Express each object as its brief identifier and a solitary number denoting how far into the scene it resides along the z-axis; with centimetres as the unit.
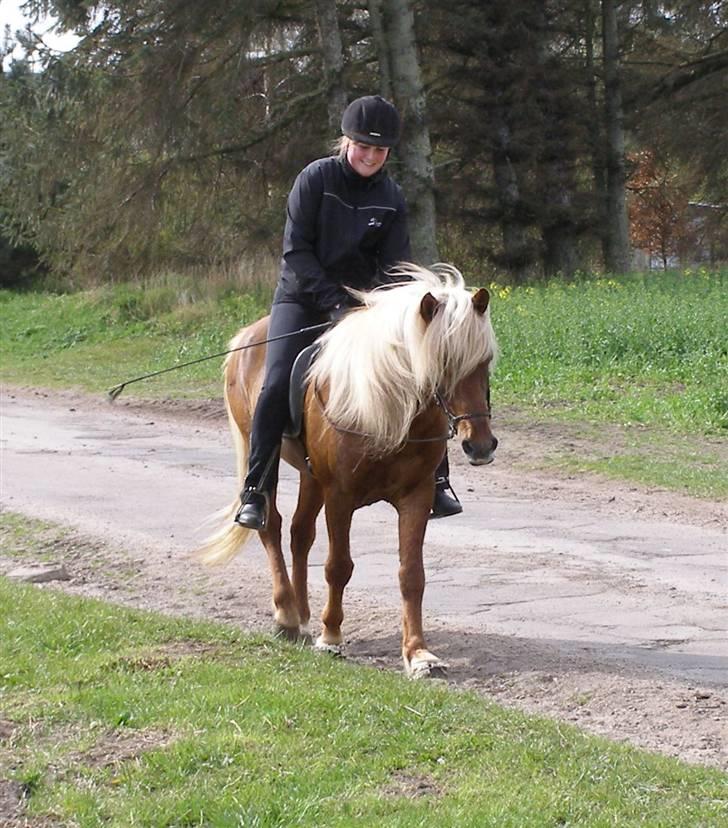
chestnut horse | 1250
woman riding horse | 1386
